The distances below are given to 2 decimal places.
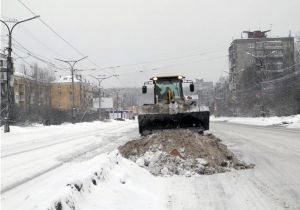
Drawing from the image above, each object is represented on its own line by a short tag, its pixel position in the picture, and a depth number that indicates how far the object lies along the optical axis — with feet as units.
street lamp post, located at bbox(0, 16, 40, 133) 117.22
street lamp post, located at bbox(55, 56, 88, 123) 212.56
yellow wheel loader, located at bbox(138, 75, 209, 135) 75.00
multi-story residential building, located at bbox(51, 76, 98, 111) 460.38
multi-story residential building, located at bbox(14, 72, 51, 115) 370.12
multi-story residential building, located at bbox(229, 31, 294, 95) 384.90
